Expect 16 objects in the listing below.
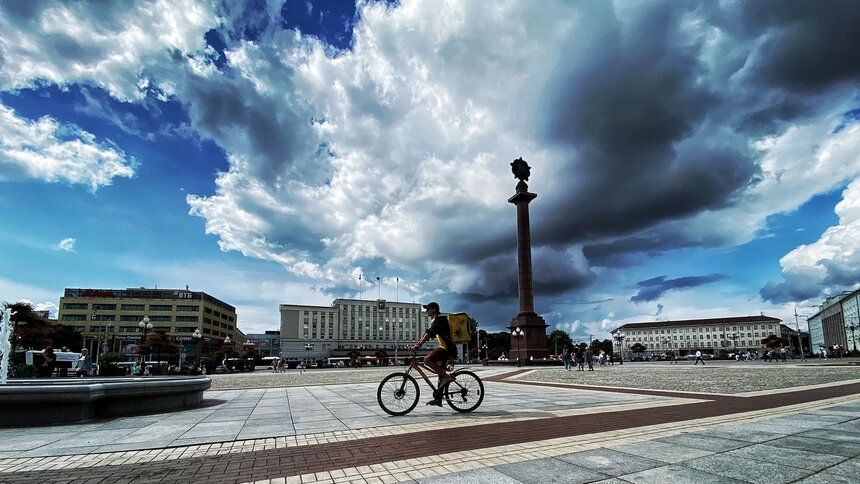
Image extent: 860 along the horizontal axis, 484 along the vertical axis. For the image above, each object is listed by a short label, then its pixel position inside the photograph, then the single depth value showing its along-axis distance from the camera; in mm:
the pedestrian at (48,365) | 17741
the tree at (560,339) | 170112
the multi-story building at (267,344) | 161875
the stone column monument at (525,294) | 49853
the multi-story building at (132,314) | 106438
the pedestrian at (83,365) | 19703
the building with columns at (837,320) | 122400
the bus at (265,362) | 88838
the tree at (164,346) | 65000
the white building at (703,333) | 165750
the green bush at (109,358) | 46831
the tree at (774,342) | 97875
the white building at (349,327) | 125312
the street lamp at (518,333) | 50188
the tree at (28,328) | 58719
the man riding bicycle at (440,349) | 8758
